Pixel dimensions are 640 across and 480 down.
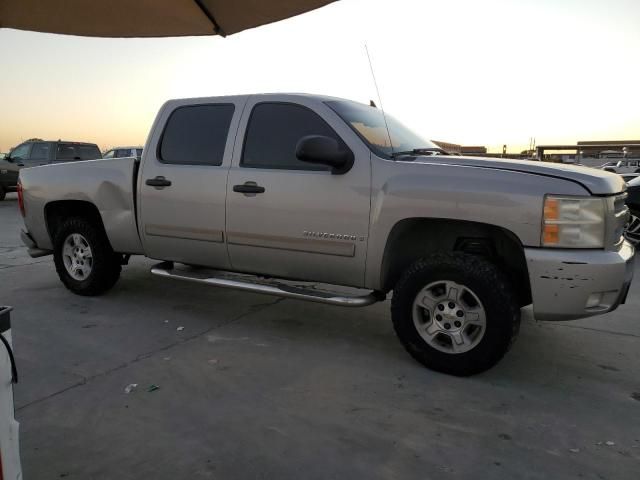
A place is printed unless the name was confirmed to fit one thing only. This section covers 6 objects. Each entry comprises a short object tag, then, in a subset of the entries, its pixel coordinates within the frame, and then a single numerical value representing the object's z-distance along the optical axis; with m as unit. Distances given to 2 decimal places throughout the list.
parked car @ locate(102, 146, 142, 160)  19.56
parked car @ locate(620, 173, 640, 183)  9.84
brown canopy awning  2.70
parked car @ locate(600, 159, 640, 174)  19.55
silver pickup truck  3.30
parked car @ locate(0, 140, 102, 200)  16.80
